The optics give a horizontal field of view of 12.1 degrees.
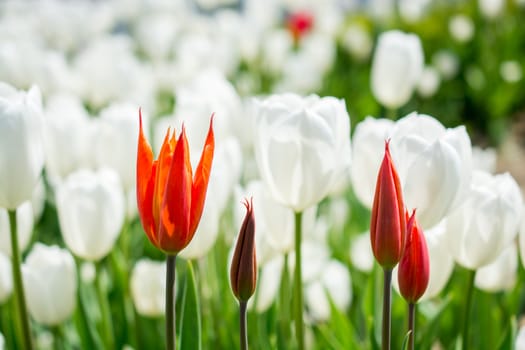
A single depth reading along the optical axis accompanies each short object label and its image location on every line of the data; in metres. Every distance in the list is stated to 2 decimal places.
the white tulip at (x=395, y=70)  1.73
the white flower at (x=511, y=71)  3.72
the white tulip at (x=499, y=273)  1.53
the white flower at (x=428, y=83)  3.47
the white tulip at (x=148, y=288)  1.56
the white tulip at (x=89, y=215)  1.49
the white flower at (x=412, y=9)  4.03
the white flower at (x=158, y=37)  3.19
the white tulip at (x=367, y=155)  1.41
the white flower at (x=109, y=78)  2.17
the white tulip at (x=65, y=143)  1.61
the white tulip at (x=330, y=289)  1.65
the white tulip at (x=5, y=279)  1.51
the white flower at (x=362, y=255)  1.71
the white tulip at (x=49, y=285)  1.50
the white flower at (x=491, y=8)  3.68
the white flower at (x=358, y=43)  3.87
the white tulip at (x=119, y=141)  1.58
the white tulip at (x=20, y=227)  1.49
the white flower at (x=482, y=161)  1.65
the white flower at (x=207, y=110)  1.60
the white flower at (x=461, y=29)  3.77
